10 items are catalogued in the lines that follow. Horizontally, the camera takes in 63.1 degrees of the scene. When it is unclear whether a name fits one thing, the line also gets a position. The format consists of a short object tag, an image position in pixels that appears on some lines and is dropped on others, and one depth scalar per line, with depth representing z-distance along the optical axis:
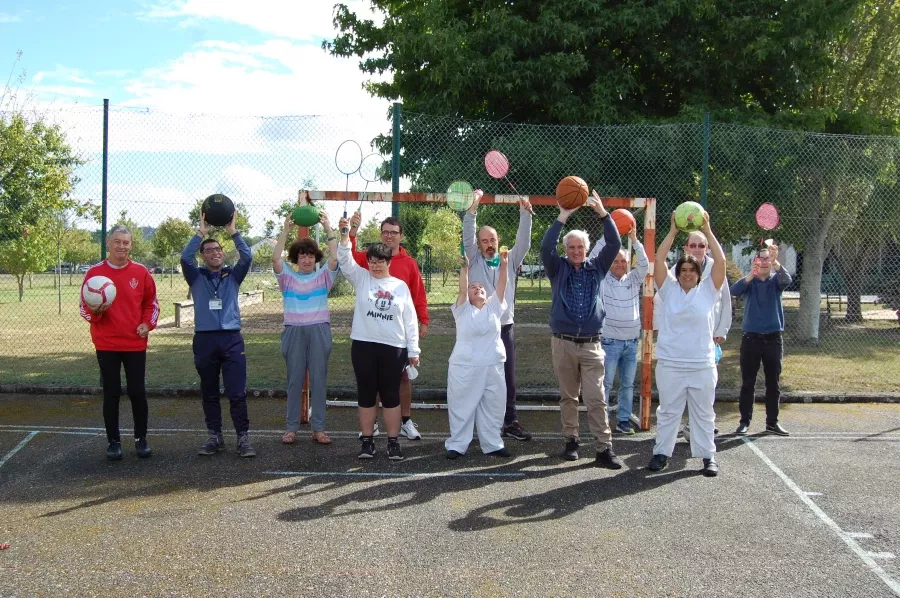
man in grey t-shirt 6.45
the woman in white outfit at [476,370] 6.38
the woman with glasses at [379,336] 6.15
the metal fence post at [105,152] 8.44
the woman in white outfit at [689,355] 6.02
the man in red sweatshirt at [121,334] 6.25
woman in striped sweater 6.67
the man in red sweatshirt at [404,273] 6.67
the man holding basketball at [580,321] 6.16
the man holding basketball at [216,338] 6.33
